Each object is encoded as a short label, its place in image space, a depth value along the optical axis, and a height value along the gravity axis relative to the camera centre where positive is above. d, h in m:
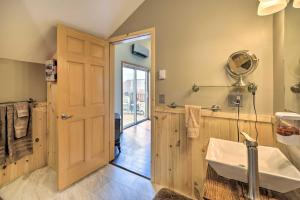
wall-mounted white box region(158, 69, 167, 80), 1.93 +0.31
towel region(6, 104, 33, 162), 1.96 -0.57
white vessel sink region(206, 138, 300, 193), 0.79 -0.43
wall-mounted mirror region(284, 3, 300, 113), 0.99 +0.27
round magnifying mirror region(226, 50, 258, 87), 1.46 +0.32
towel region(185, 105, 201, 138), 1.66 -0.25
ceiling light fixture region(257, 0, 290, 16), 1.12 +0.69
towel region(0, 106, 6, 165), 1.89 -0.41
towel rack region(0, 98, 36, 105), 2.18 -0.02
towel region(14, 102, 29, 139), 2.01 -0.26
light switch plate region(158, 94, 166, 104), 1.97 -0.01
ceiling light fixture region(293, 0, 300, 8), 0.99 +0.61
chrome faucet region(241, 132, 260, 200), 0.72 -0.35
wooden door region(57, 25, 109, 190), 1.85 -0.07
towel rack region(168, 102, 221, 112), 1.64 -0.10
